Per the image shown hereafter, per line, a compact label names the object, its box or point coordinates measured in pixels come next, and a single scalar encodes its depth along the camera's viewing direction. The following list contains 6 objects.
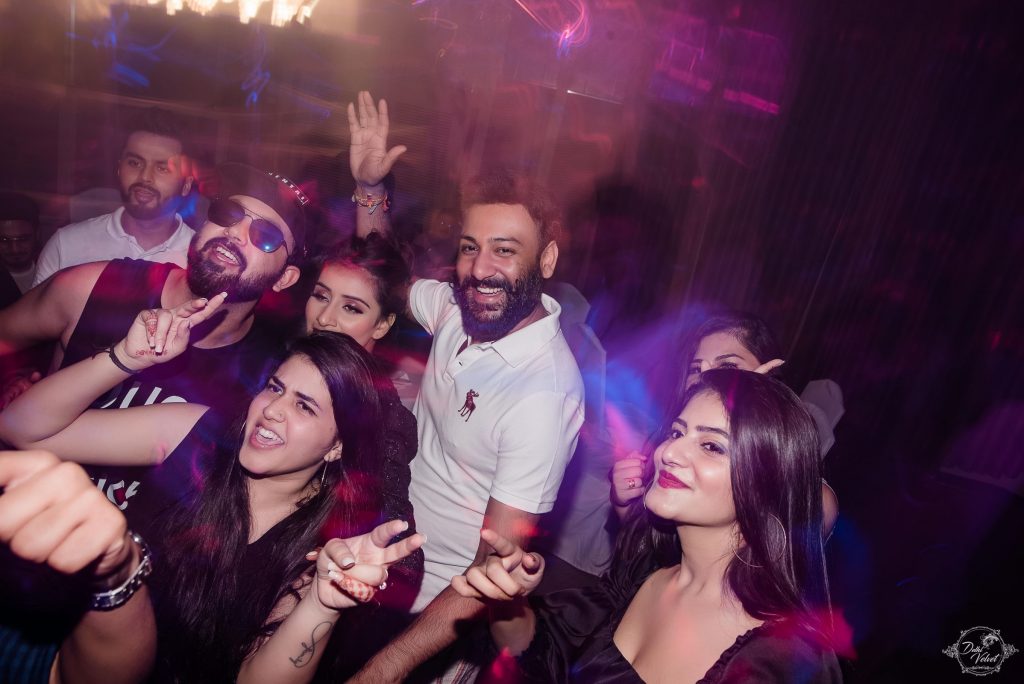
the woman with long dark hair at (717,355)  2.22
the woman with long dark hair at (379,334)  1.98
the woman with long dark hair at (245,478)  1.53
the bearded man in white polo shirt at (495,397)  1.89
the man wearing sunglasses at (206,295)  2.07
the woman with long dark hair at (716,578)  1.41
